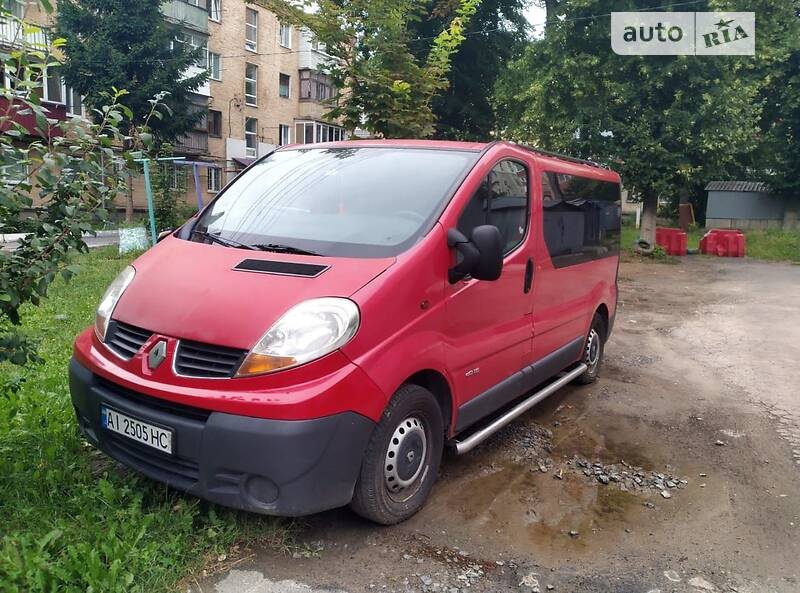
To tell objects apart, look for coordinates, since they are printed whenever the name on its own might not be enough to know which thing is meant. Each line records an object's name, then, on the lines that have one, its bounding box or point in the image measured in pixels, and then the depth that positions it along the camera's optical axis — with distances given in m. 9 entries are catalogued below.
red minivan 2.77
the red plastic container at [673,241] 20.30
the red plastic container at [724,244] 20.62
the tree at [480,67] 22.30
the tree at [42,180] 2.95
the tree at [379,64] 8.23
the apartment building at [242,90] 32.75
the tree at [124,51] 24.00
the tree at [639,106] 17.20
